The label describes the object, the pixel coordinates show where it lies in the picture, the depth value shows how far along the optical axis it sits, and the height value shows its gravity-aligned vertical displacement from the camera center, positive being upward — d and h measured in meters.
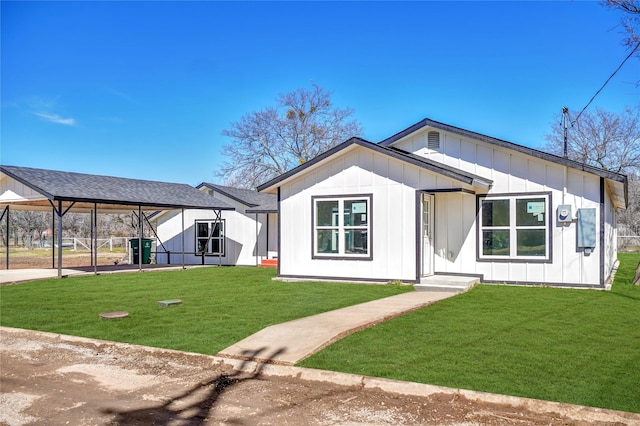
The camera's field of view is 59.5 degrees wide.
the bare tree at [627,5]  14.63 +5.96
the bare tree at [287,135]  42.19 +7.50
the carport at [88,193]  16.78 +1.39
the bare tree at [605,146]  39.06 +6.22
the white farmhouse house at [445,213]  13.48 +0.53
